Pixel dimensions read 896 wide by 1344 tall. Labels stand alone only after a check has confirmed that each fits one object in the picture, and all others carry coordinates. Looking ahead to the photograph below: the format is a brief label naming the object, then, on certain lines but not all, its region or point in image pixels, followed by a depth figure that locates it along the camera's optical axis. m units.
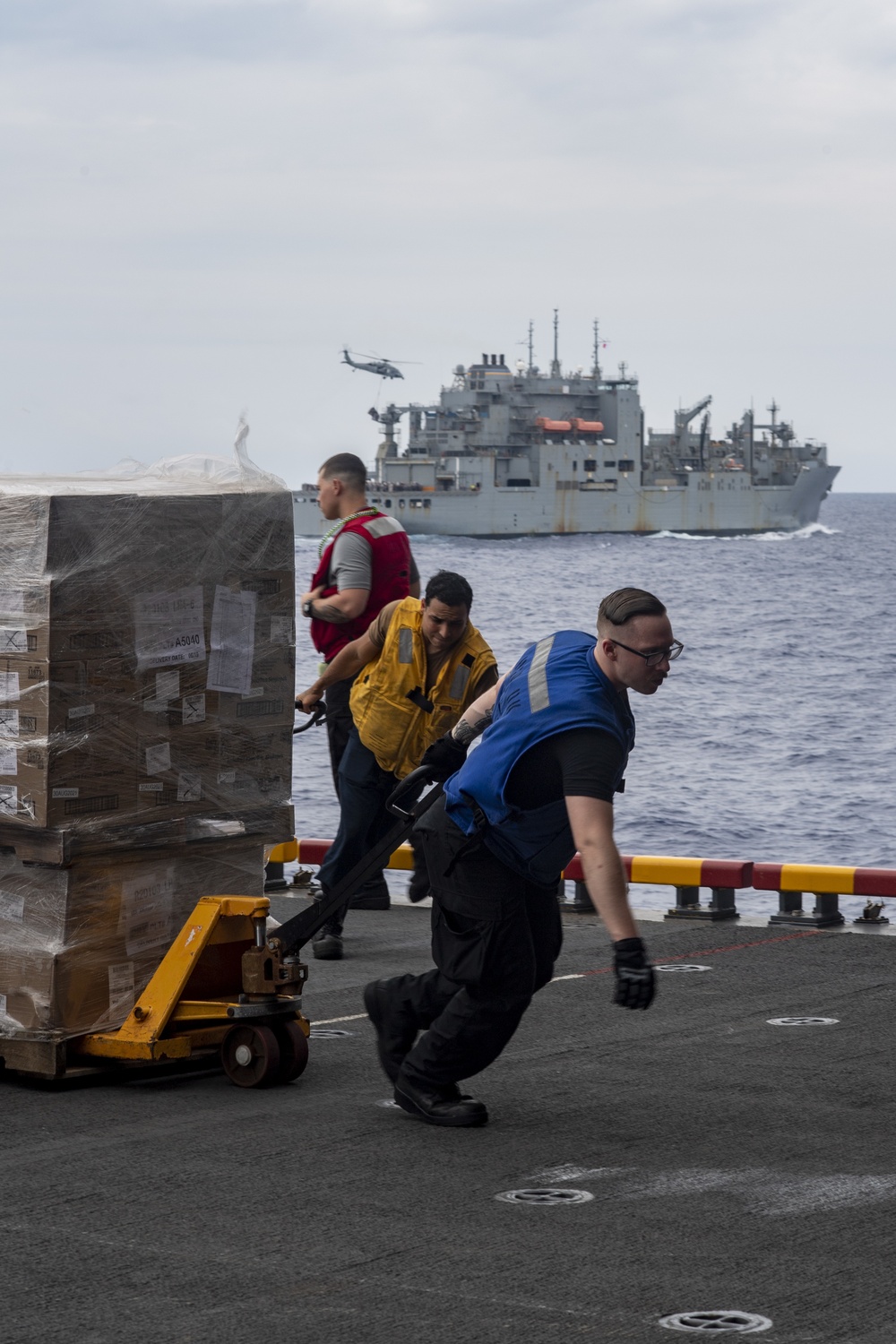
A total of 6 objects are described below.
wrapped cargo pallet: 11.18
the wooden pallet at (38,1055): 11.40
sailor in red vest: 16.55
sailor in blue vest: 9.62
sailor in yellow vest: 14.41
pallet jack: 11.45
